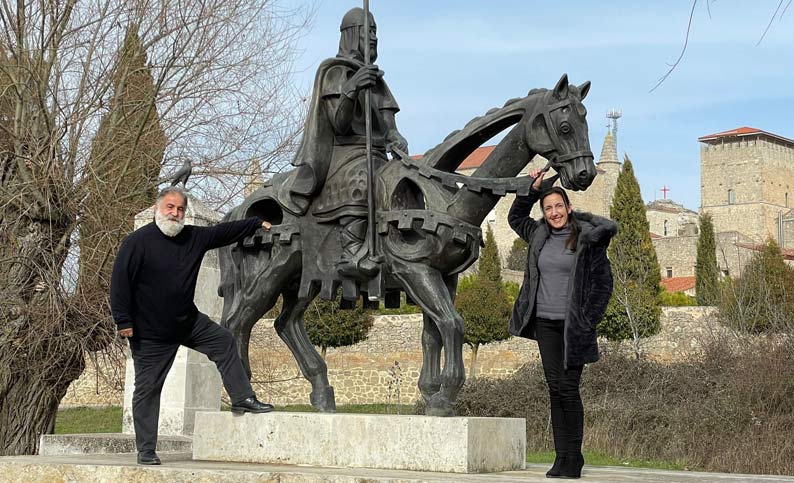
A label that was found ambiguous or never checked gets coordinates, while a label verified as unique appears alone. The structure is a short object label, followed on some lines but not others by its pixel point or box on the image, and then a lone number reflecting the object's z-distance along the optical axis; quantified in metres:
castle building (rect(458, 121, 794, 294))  76.94
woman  5.95
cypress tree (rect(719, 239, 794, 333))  20.66
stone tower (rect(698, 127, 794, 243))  84.19
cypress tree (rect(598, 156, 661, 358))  29.75
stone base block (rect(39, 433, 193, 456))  10.22
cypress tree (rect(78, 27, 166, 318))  13.02
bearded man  6.50
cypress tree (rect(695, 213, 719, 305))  34.36
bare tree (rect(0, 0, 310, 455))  12.84
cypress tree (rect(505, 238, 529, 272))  65.75
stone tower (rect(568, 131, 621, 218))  76.12
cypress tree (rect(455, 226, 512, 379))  29.55
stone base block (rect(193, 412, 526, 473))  6.23
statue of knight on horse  6.67
